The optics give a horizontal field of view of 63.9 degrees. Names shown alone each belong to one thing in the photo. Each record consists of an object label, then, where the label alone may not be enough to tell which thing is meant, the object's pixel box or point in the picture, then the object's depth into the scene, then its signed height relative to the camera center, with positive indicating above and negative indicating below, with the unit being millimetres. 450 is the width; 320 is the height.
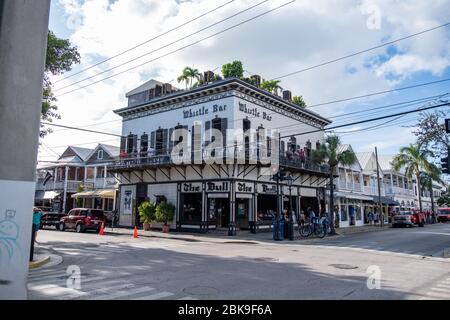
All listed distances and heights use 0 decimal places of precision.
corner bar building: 25828 +4323
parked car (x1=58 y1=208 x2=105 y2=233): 27188 -357
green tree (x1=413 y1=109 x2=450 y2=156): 19141 +4342
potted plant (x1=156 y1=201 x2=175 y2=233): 26619 +142
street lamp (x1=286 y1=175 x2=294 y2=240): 21506 -975
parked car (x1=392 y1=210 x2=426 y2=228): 37125 -539
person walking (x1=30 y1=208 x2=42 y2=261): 12705 -177
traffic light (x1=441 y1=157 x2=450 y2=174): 15602 +2101
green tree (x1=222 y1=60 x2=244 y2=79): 28734 +11484
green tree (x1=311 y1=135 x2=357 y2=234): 26438 +4381
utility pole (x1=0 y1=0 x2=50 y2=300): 5742 +1354
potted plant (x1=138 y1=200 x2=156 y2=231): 27797 +229
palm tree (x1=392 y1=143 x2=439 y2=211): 47469 +6839
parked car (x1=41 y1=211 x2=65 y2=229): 31391 -314
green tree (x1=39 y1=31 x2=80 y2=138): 16812 +7370
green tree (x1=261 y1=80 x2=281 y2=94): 31969 +11386
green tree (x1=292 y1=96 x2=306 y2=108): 35562 +11213
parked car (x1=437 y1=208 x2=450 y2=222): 52388 -139
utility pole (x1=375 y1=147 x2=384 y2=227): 38125 -603
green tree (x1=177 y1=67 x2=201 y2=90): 30266 +11698
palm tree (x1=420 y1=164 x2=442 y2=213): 48638 +5259
